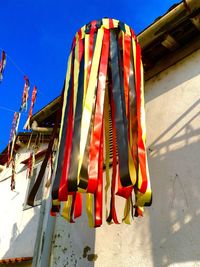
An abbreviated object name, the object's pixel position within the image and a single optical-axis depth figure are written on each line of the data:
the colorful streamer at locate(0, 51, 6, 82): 5.35
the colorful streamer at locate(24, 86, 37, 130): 5.97
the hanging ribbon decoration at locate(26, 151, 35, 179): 7.66
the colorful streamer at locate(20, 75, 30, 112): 6.00
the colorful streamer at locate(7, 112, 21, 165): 6.78
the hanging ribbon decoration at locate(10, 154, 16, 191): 8.17
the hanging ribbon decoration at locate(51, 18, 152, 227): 2.23
